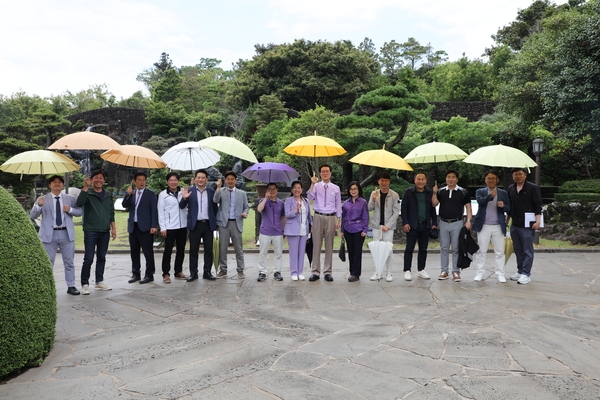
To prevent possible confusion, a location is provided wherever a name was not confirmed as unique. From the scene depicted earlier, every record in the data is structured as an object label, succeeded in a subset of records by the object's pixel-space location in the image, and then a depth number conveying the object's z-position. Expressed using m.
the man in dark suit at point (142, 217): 6.67
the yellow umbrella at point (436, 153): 6.72
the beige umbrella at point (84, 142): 5.92
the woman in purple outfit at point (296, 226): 6.75
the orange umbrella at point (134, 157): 6.45
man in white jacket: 6.82
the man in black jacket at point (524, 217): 6.54
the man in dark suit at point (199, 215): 6.75
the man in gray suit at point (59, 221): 5.84
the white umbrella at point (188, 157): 6.70
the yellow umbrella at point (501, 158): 6.20
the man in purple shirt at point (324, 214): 6.77
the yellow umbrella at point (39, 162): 5.86
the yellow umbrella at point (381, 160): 6.71
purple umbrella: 6.84
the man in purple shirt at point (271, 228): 6.80
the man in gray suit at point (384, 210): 6.76
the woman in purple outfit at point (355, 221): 6.72
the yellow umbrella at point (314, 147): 6.88
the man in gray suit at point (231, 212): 6.87
